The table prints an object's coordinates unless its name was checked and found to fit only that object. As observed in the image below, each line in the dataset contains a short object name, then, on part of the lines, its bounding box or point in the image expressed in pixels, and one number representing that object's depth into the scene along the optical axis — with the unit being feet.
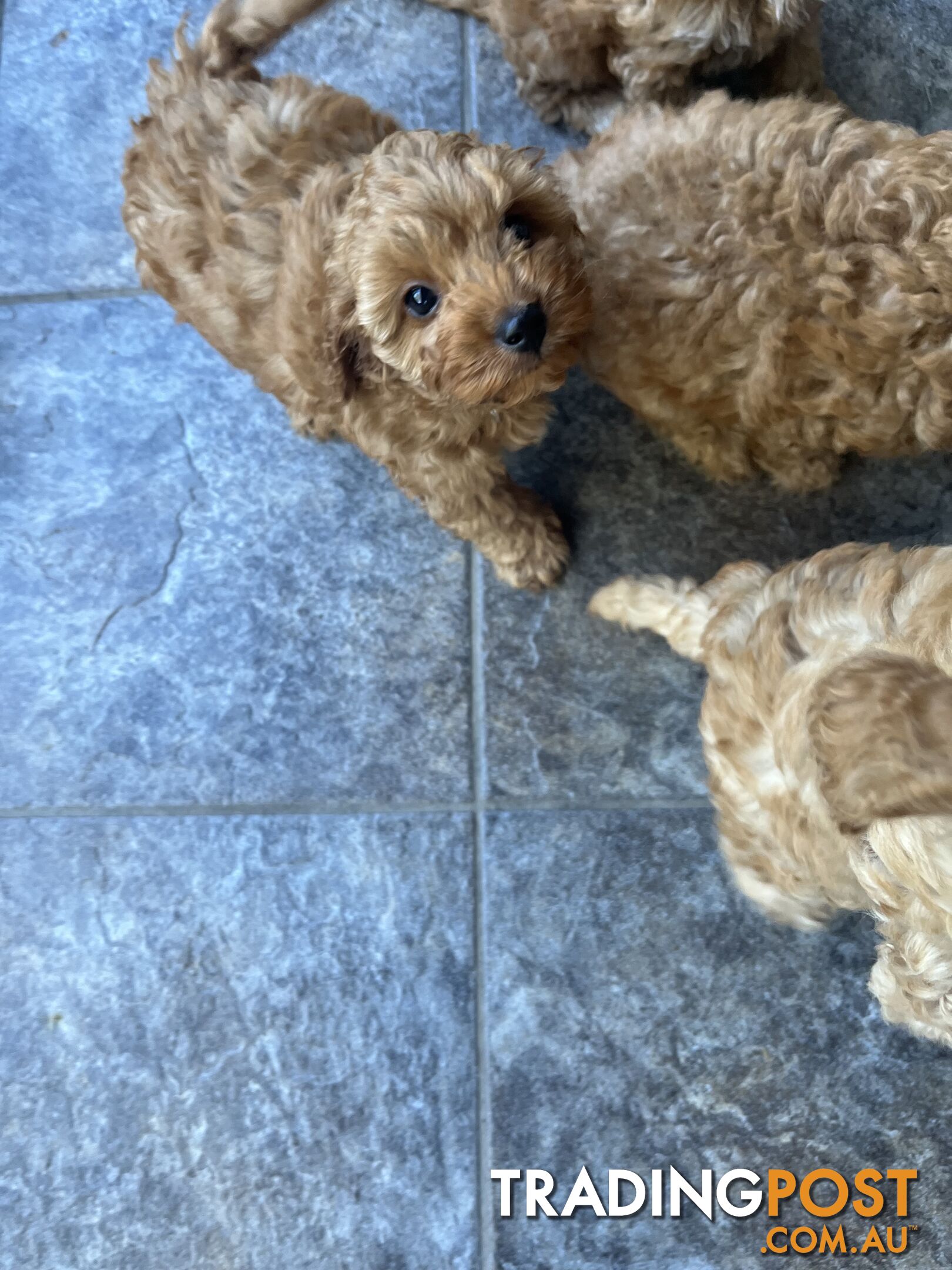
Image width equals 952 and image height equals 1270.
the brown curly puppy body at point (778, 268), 2.02
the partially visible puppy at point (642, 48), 2.28
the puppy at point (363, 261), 2.01
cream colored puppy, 1.43
